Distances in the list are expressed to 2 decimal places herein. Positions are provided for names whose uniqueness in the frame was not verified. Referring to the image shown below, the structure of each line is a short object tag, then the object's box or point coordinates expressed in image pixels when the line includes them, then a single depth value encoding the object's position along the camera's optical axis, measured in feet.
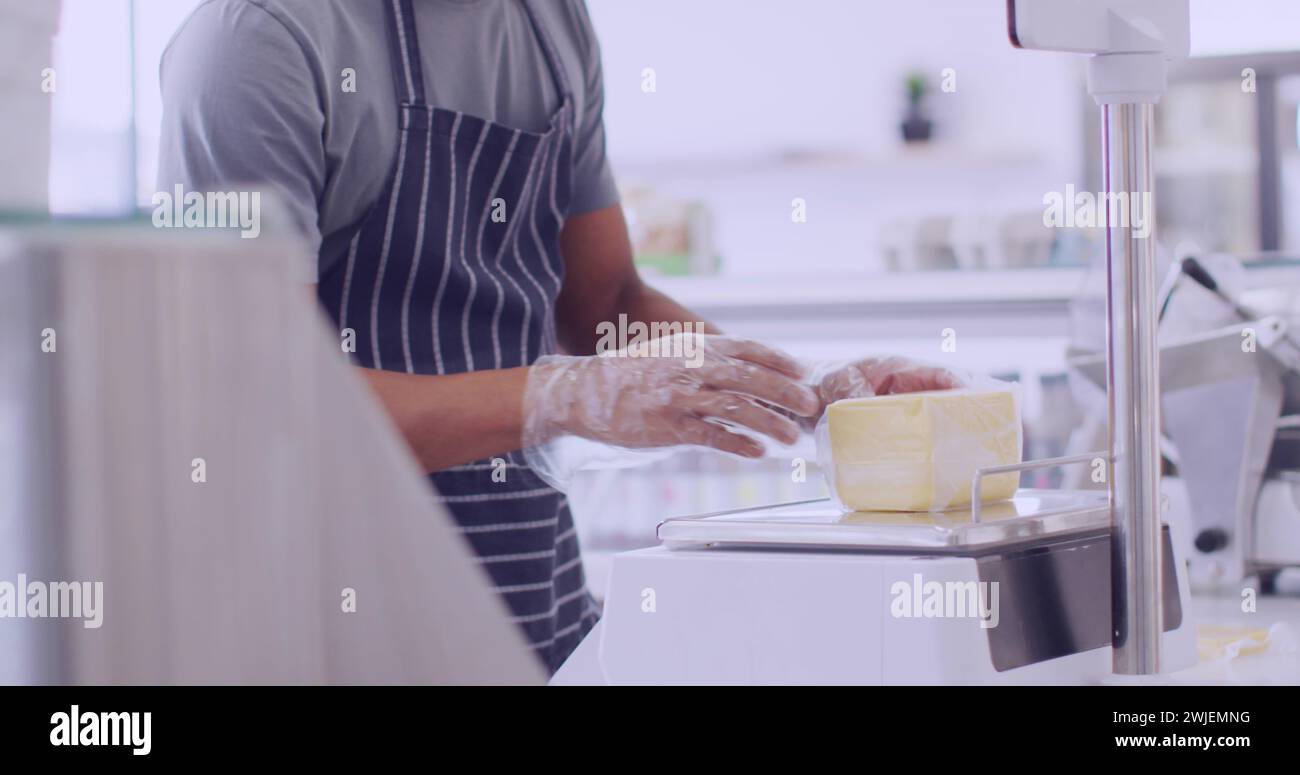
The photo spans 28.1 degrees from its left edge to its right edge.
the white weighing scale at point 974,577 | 6.53
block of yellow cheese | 7.02
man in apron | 7.62
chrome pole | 6.59
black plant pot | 25.15
